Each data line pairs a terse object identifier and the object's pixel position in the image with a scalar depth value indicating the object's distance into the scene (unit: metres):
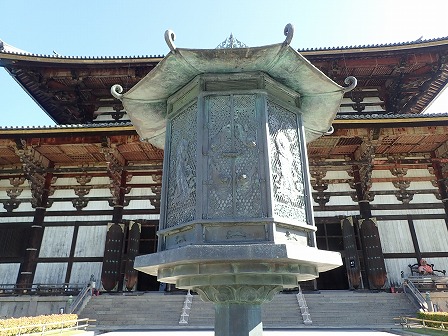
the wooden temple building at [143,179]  11.90
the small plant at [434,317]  8.17
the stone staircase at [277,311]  9.63
